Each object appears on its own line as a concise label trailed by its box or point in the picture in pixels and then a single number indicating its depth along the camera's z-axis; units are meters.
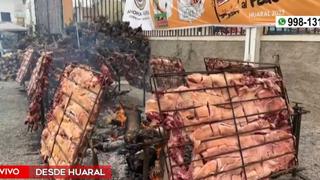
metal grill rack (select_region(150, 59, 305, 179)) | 3.13
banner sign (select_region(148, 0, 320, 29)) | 5.74
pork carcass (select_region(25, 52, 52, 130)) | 6.18
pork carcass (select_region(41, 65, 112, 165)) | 3.57
